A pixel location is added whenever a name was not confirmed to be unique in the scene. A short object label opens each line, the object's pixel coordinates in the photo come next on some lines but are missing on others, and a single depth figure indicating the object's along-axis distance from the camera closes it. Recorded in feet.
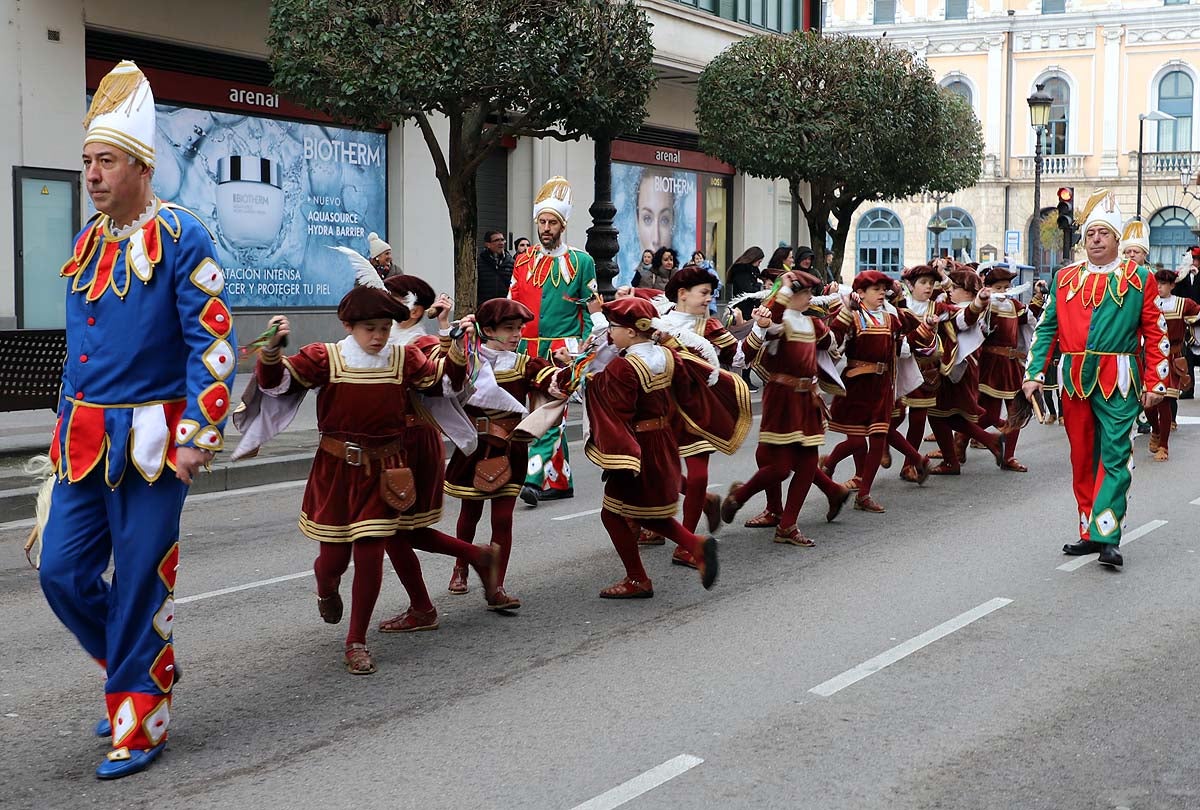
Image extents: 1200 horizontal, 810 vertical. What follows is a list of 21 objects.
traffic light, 71.77
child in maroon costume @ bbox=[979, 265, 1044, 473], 41.22
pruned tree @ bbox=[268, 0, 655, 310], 49.85
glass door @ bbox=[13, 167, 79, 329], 53.98
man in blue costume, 15.66
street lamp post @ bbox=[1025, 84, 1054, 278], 79.97
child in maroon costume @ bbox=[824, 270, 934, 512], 33.12
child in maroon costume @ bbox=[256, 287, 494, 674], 19.45
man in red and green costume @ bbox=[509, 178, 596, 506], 34.63
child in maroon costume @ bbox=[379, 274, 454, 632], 20.74
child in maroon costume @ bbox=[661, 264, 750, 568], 26.73
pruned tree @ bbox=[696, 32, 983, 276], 75.31
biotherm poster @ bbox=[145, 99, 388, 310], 60.18
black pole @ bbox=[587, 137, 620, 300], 55.67
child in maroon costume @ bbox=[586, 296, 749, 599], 23.29
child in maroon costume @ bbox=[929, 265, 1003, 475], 38.68
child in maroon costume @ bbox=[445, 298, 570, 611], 23.72
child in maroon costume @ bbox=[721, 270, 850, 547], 28.96
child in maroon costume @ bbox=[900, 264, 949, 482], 38.01
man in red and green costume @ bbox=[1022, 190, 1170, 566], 27.02
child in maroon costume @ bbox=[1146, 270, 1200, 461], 44.21
